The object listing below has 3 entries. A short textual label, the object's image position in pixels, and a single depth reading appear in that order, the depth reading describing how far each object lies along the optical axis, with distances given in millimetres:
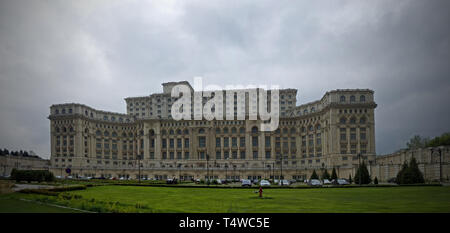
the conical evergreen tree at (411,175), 50850
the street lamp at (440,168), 51894
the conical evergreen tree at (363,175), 60938
